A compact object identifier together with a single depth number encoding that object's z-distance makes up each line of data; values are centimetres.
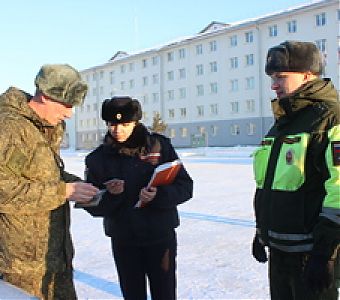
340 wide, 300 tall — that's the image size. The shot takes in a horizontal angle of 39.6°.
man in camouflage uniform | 204
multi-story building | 3953
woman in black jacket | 296
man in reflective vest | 210
